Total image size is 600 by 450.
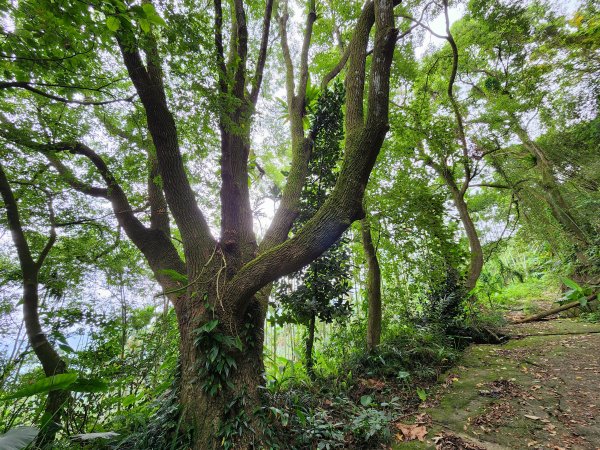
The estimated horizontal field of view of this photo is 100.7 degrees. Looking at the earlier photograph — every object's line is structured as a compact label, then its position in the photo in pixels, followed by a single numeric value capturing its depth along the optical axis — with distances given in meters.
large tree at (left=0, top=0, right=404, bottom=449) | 2.09
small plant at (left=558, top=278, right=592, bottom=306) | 5.58
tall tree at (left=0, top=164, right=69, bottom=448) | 2.56
